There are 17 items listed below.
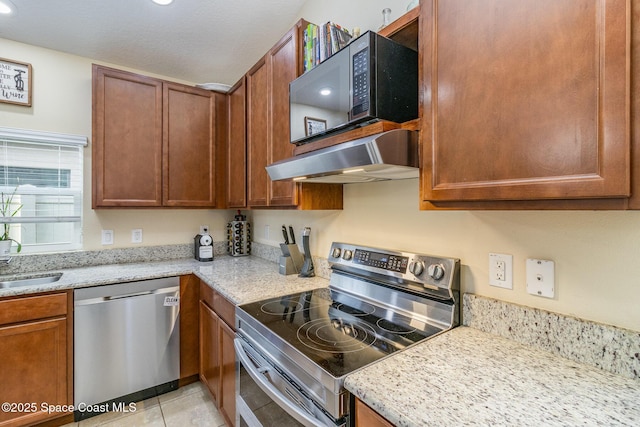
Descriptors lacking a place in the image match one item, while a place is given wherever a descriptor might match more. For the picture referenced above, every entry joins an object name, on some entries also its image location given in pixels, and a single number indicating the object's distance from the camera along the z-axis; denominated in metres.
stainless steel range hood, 0.95
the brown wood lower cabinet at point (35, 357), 1.70
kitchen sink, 1.99
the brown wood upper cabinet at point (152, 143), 2.19
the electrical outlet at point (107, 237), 2.48
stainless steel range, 0.93
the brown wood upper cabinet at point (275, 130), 1.70
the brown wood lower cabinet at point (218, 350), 1.62
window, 2.21
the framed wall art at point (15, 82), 2.16
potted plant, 2.15
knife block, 2.02
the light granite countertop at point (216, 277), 1.68
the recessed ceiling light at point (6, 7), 1.83
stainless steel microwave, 1.08
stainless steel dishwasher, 1.90
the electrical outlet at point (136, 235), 2.60
